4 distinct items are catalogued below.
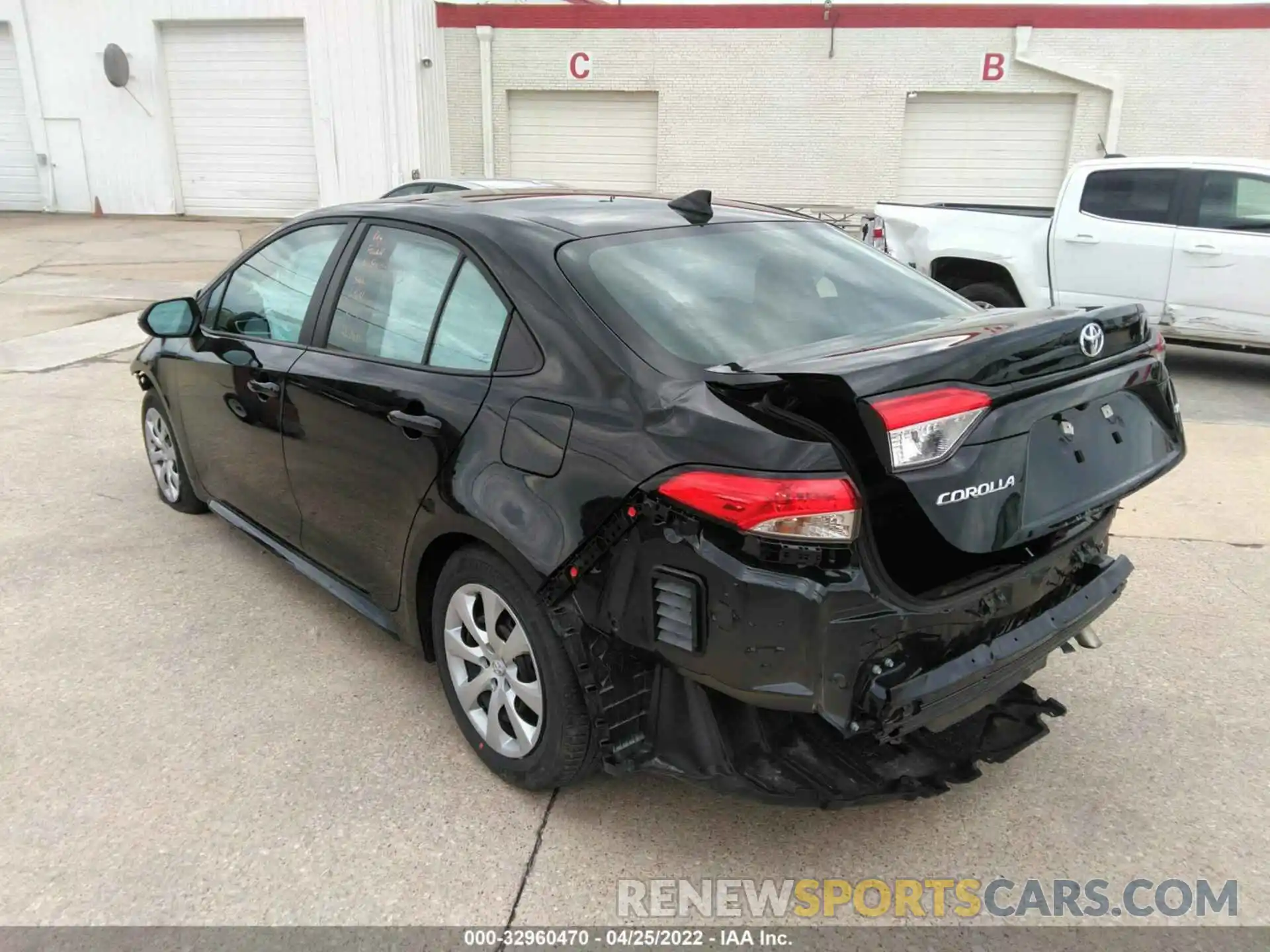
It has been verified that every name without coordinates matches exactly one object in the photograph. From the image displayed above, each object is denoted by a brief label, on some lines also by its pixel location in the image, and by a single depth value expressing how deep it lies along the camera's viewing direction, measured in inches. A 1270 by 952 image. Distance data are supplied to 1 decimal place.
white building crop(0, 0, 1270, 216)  682.8
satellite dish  776.9
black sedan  83.9
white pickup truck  304.2
